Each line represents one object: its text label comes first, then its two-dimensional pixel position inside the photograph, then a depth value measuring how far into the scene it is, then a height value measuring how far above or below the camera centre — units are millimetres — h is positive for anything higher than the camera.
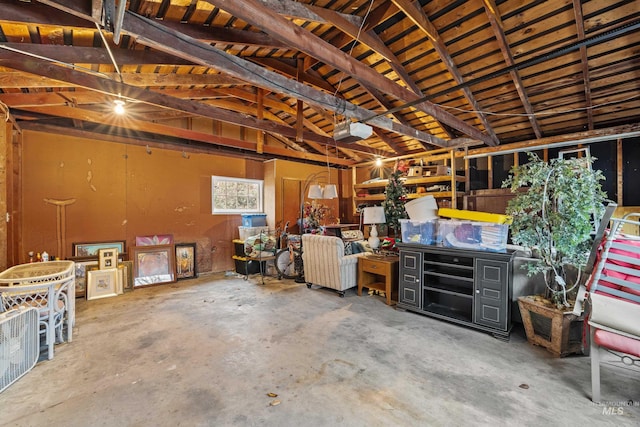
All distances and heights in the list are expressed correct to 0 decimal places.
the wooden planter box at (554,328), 2605 -1192
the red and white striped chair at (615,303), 1889 -681
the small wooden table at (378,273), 4137 -987
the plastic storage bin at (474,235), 3127 -295
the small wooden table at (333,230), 6310 -446
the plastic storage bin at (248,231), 6388 -444
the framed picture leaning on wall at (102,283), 4551 -1193
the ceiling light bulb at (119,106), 3888 +1598
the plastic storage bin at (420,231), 3662 -283
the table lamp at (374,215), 4441 -58
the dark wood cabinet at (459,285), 3047 -966
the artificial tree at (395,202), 4523 +158
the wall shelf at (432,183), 6023 +709
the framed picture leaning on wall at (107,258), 4805 -795
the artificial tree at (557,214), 2580 -42
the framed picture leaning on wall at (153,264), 5246 -1027
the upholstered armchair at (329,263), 4473 -891
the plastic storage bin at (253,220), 6628 -181
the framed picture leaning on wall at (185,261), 5809 -1035
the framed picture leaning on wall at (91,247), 4844 -611
